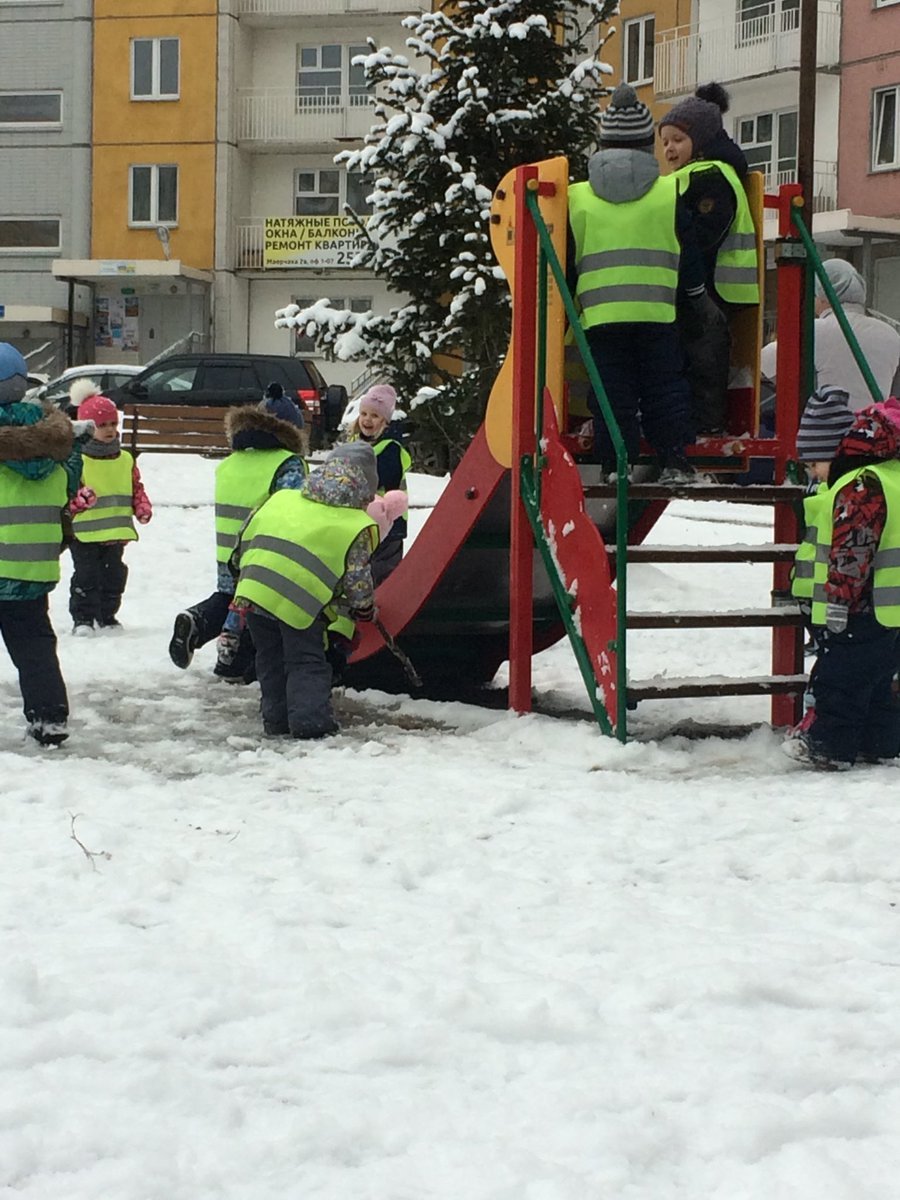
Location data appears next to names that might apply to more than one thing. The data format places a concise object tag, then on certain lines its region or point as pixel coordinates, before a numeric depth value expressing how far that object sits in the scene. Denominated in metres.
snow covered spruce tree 12.48
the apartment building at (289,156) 34.47
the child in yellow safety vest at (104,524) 9.65
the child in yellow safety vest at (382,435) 8.48
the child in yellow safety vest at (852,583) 5.42
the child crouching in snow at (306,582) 6.36
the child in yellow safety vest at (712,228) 6.55
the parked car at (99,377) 25.86
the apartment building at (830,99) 27.78
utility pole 12.38
